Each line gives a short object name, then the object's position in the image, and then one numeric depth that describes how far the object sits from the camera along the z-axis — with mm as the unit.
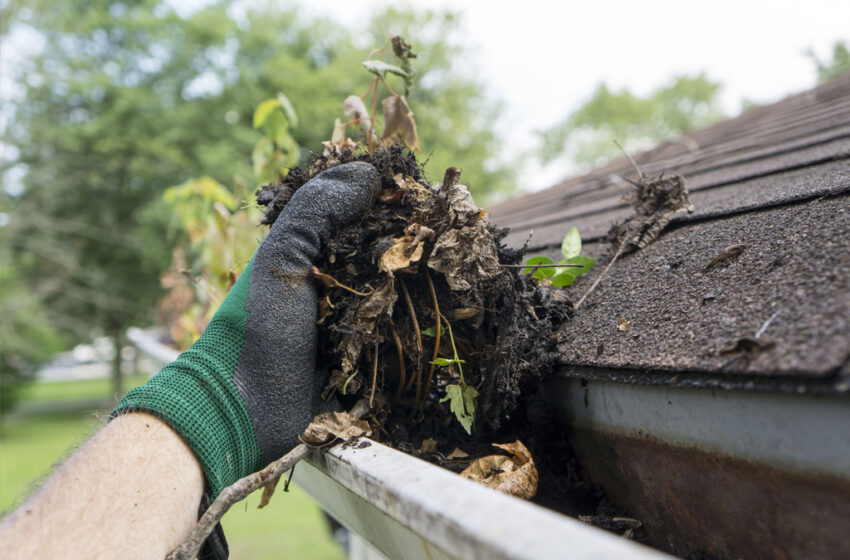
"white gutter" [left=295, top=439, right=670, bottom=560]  209
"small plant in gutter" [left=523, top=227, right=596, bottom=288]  422
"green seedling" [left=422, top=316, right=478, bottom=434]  365
